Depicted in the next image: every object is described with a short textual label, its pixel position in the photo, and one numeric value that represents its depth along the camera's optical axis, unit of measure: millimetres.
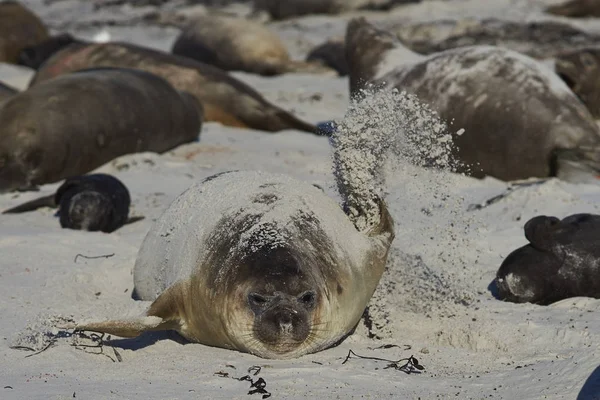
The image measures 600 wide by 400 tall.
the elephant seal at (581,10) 32062
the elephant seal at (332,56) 25656
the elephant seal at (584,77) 18266
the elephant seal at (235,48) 26172
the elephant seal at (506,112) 14477
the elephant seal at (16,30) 26734
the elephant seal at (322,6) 34687
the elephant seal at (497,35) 26453
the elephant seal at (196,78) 18469
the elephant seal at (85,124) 14898
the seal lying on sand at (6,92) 17562
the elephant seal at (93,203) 11867
